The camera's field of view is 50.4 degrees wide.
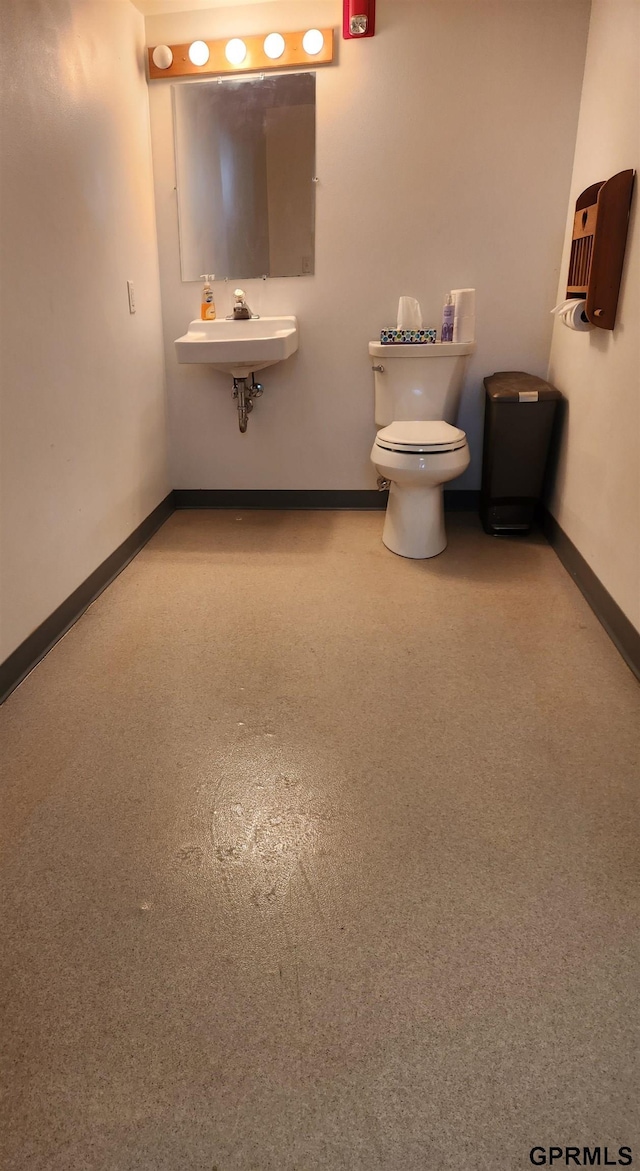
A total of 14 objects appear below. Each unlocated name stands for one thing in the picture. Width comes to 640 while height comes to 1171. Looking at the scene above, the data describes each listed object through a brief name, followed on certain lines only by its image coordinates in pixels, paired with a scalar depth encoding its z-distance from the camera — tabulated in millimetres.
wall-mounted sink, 2695
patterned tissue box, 2885
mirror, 2869
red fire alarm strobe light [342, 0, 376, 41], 2637
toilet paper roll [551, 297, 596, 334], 2396
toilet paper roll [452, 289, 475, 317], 2863
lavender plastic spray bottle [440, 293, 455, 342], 2904
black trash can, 2787
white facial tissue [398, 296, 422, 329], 2922
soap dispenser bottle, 3066
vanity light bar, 2740
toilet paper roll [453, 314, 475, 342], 2900
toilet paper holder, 2115
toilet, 2623
